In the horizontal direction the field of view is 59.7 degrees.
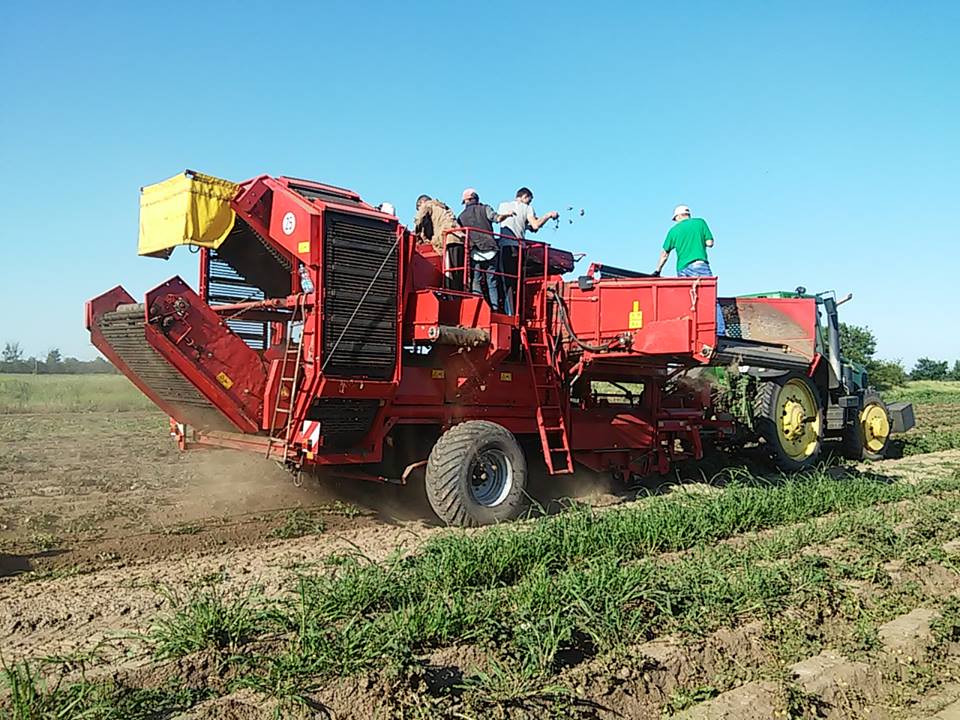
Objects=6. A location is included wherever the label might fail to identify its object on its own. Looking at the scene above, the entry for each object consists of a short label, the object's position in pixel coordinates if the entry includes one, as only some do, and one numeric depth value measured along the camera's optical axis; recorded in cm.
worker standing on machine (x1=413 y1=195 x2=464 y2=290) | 785
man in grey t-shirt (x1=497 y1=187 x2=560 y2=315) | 845
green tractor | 1035
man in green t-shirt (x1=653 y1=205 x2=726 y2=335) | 949
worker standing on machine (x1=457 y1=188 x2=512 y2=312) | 794
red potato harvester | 659
